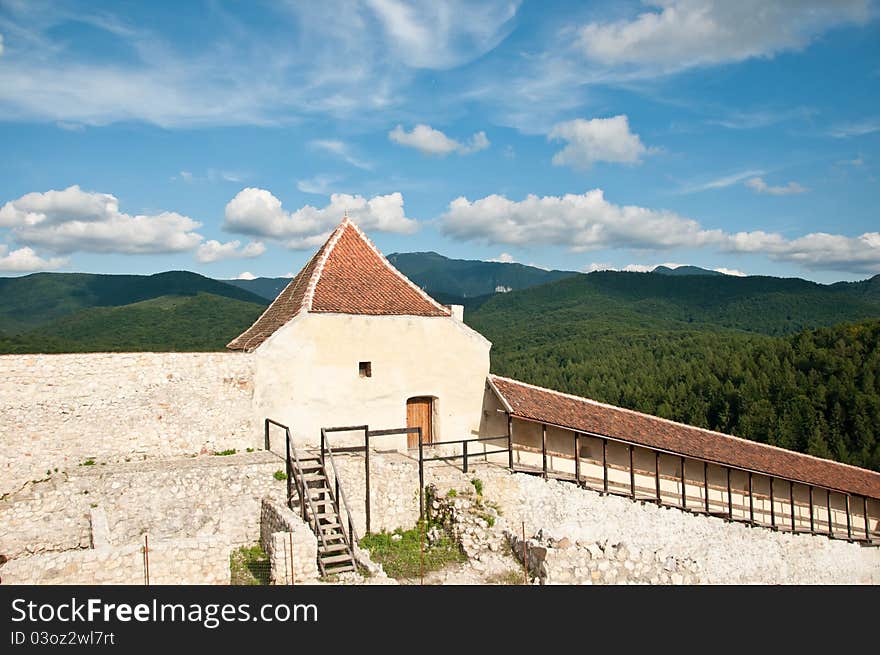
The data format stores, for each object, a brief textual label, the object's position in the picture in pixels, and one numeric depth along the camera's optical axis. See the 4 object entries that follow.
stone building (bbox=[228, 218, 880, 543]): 15.71
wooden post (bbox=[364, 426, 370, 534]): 13.68
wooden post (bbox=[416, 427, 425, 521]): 14.52
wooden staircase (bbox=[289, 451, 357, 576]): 11.09
